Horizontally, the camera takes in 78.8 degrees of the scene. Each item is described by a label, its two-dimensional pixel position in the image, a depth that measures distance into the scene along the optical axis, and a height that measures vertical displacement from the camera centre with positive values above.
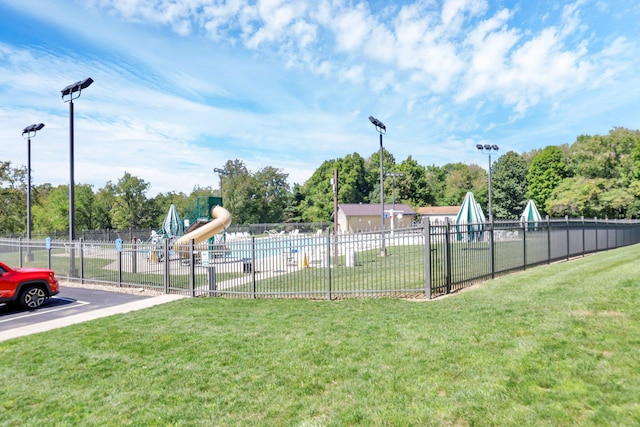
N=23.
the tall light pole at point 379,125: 19.94 +4.71
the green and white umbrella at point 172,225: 26.89 -0.42
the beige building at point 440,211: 68.50 +0.64
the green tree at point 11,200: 34.94 +2.03
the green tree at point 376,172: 80.97 +9.97
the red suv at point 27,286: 10.02 -1.72
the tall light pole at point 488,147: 30.75 +5.32
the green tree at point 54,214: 49.53 +0.95
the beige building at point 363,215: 64.44 +0.04
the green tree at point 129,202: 51.72 +2.36
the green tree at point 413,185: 77.38 +6.02
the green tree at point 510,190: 60.28 +3.65
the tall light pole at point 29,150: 19.30 +3.75
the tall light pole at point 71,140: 14.88 +3.17
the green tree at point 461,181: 79.75 +7.10
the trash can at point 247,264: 12.00 -1.53
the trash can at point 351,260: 15.26 -1.79
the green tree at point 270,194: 69.00 +4.54
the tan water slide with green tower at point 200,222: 25.17 -0.26
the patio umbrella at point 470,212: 22.04 +0.13
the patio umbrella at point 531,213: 26.37 +0.01
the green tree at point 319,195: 75.25 +4.29
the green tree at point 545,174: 61.28 +6.28
